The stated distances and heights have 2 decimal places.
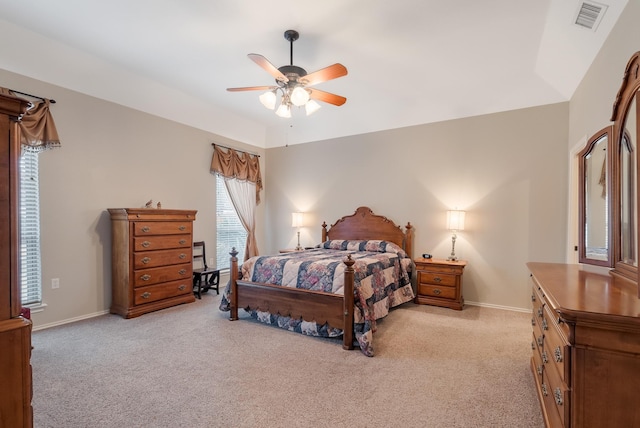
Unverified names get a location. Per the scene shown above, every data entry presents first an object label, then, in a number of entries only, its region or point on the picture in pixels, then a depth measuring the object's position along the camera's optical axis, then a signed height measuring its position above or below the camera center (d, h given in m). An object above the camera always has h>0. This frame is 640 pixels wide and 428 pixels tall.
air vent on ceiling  2.34 +1.51
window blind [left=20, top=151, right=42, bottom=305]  3.32 -0.17
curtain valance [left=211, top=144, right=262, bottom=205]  5.33 +0.84
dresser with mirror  1.17 -0.39
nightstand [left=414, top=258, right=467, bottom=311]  4.20 -0.97
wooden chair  4.92 -0.91
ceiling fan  2.79 +1.22
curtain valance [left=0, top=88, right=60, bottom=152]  3.22 +0.87
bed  2.98 -0.85
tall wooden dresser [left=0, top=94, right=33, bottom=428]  0.88 -0.24
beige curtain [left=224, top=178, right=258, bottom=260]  5.74 +0.12
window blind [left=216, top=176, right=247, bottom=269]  5.51 -0.28
